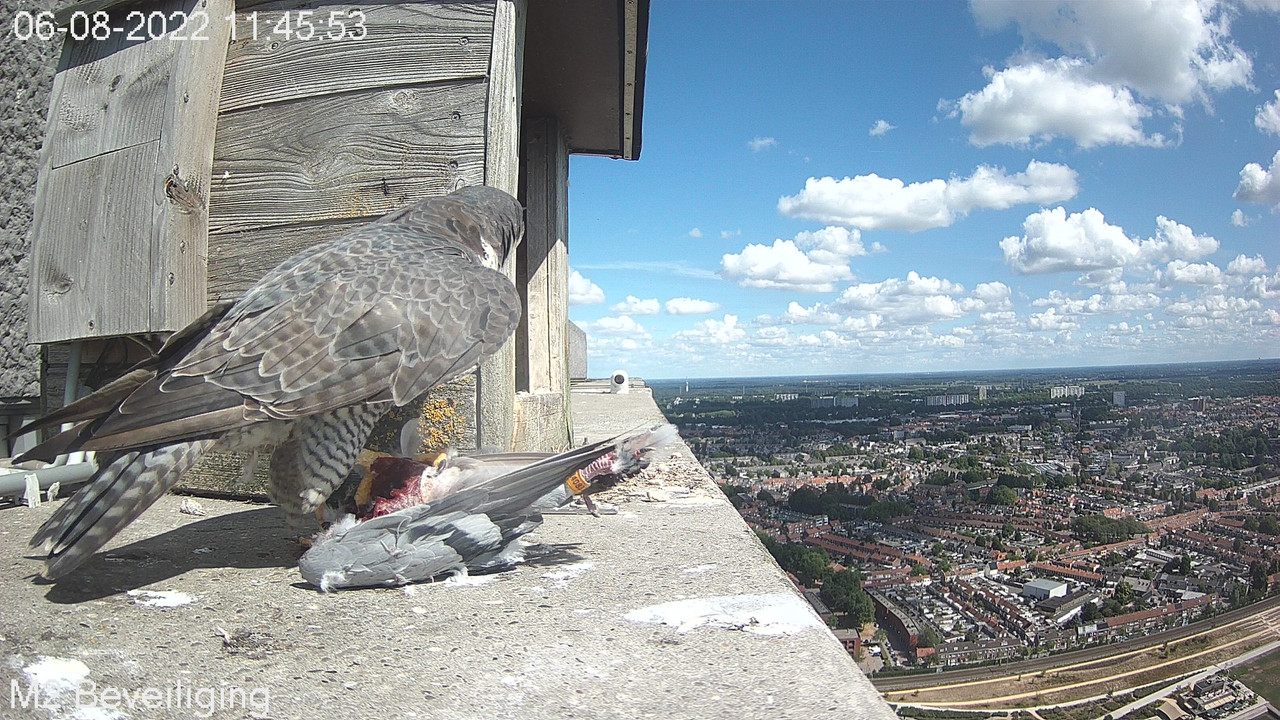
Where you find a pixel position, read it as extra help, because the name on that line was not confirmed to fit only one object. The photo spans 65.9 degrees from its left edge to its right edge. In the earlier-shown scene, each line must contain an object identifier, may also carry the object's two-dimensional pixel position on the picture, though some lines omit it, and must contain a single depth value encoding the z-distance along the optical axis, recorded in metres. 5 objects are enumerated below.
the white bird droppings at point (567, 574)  0.71
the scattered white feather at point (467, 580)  0.71
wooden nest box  0.95
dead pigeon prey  0.69
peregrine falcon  0.64
